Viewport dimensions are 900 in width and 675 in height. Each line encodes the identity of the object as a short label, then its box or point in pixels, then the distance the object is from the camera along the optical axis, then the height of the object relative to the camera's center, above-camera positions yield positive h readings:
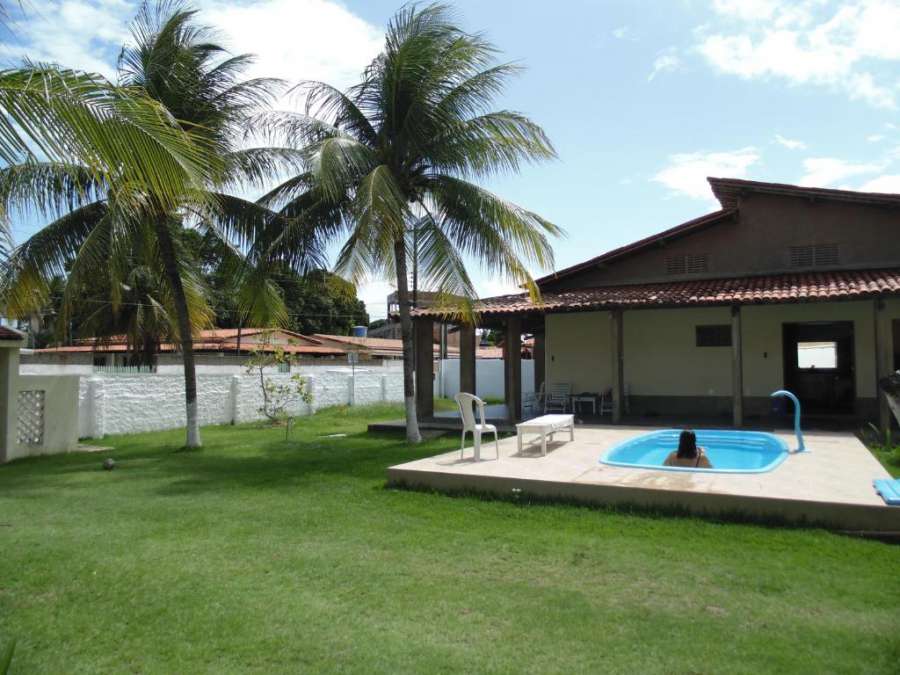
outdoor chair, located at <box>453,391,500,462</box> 9.49 -0.81
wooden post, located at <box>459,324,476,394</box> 17.25 +0.10
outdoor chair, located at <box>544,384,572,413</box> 17.06 -0.89
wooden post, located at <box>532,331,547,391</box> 22.17 +0.22
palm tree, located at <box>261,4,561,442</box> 12.00 +3.91
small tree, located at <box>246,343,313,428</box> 18.84 -0.67
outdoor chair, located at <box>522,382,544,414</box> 18.61 -1.11
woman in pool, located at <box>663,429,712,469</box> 10.13 -1.38
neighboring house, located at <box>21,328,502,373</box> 30.03 +0.84
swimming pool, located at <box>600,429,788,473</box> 11.14 -1.54
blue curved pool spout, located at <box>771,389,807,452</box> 10.00 -1.13
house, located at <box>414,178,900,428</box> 14.86 +1.15
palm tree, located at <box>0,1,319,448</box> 11.34 +2.91
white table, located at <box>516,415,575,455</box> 10.04 -0.96
